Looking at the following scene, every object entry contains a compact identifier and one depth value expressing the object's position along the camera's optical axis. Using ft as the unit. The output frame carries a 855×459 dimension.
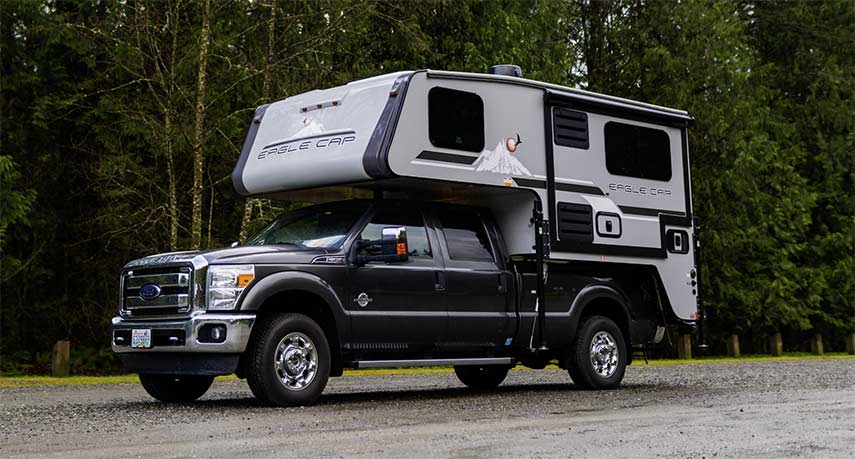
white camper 39.32
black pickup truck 35.37
